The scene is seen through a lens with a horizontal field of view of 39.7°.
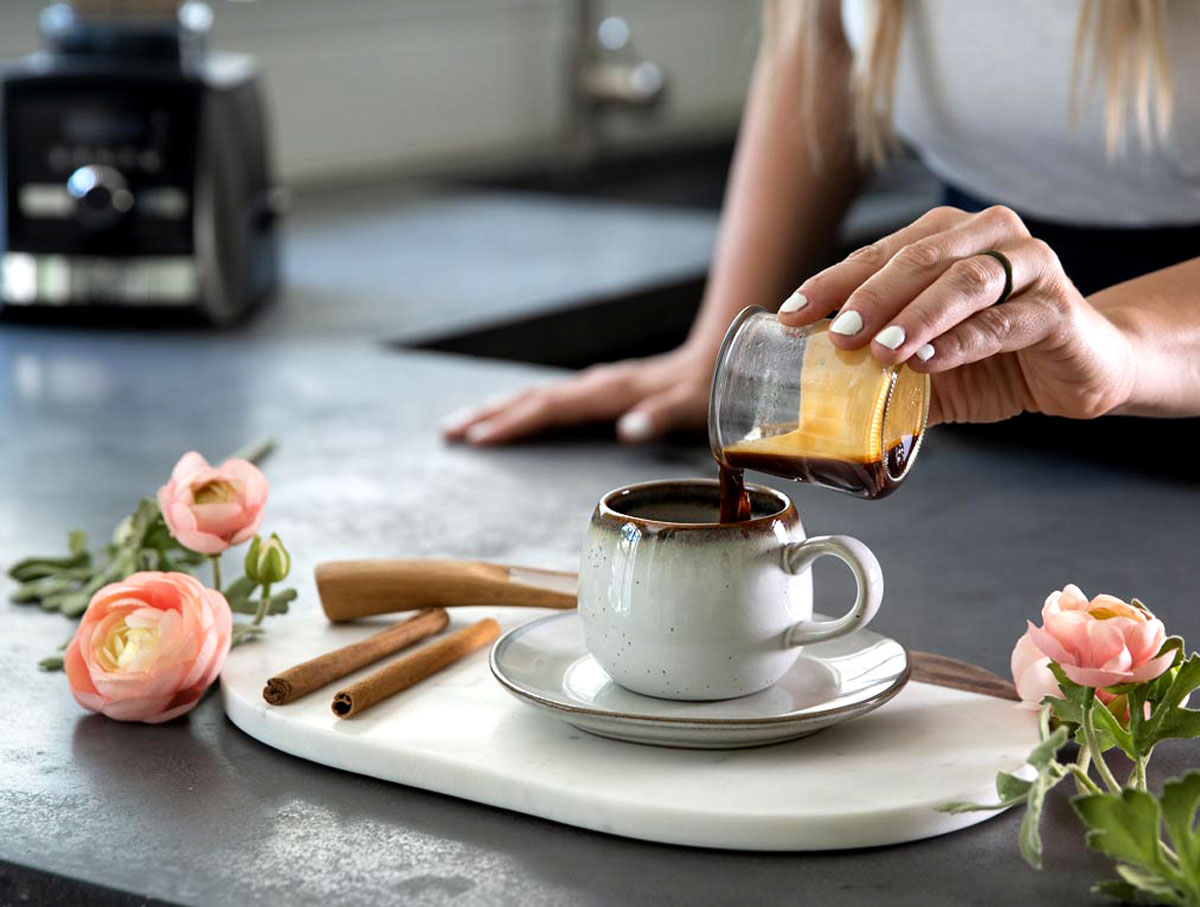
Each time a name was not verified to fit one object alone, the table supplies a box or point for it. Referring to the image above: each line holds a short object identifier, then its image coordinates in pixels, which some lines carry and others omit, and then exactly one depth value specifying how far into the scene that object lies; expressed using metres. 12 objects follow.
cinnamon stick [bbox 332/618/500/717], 0.83
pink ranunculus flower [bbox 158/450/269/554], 0.94
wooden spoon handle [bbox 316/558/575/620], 0.96
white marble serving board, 0.72
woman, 0.82
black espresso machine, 1.90
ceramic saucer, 0.77
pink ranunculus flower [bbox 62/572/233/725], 0.84
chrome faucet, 3.15
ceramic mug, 0.78
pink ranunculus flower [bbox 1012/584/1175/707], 0.71
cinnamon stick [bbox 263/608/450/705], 0.84
